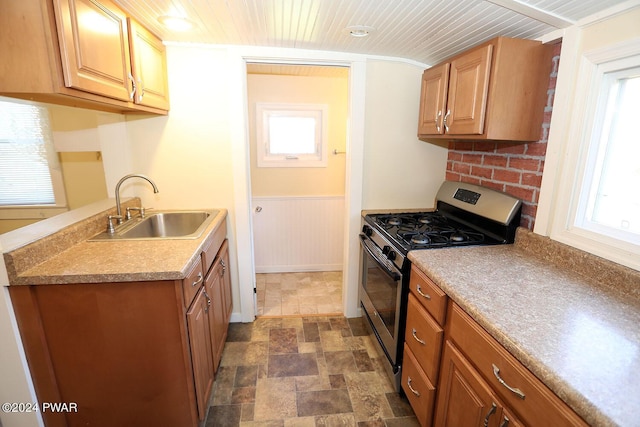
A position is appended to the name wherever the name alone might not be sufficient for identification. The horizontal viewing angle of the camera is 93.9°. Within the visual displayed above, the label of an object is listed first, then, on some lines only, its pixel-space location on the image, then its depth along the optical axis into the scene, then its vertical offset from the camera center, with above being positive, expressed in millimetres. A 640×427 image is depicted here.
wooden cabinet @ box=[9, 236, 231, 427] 1248 -868
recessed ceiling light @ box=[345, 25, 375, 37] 1641 +658
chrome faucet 1816 -366
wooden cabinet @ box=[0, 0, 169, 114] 1036 +358
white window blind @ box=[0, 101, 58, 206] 2357 -77
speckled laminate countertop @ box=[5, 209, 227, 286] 1195 -499
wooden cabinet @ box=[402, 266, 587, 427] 849 -797
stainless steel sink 2041 -522
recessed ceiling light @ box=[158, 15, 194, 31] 1573 +665
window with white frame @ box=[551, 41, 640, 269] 1212 -40
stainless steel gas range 1666 -505
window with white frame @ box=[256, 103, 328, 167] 3115 +149
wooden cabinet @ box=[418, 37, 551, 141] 1478 +314
